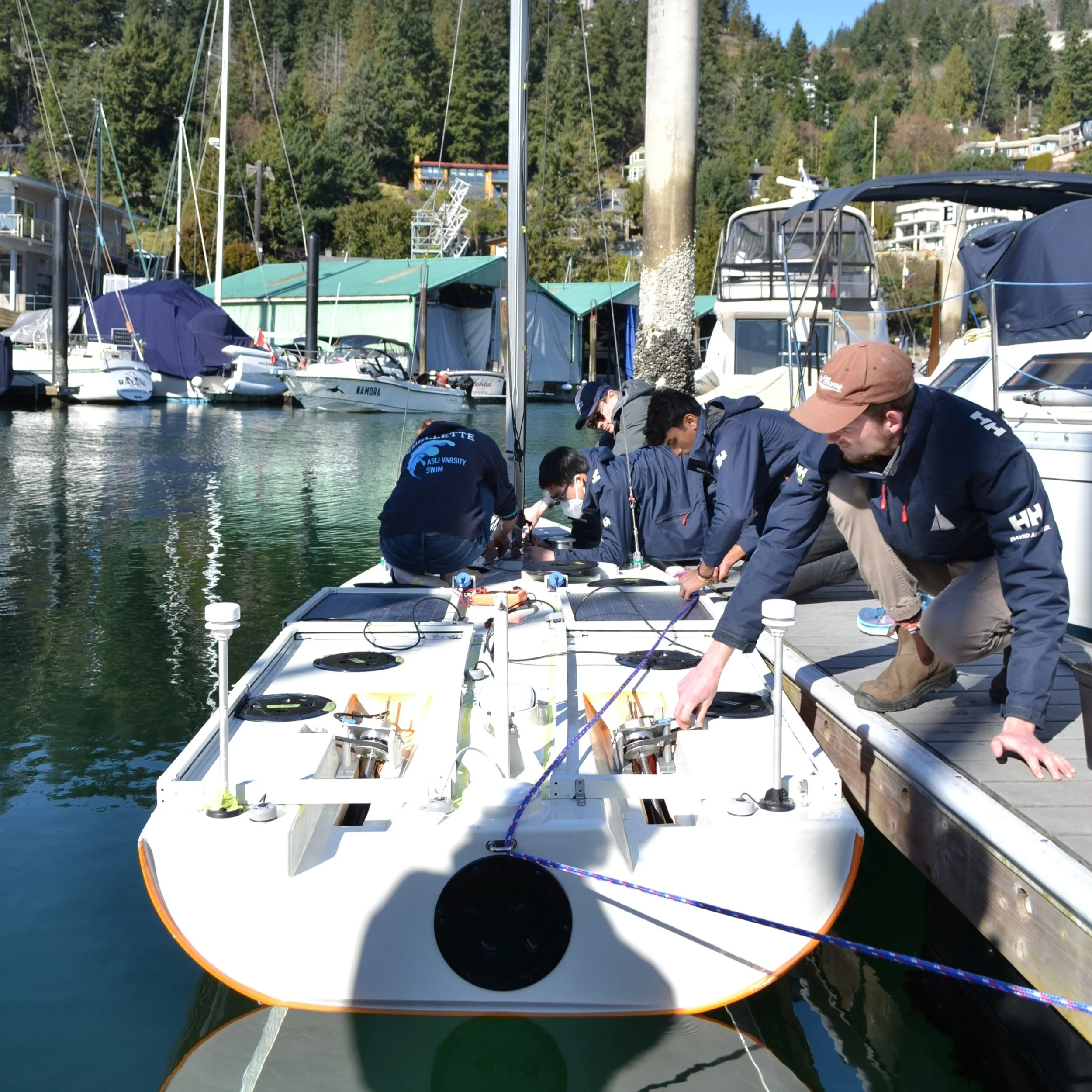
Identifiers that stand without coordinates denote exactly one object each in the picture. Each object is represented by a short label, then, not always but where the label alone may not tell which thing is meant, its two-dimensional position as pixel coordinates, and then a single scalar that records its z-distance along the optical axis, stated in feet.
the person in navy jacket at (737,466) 16.39
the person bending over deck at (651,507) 20.52
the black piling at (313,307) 100.48
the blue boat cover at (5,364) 85.40
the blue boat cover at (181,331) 100.68
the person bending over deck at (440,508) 18.45
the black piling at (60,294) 87.81
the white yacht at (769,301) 51.96
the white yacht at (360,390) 93.04
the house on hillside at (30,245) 136.26
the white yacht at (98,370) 90.48
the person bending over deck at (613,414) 24.89
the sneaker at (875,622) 17.43
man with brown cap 10.02
